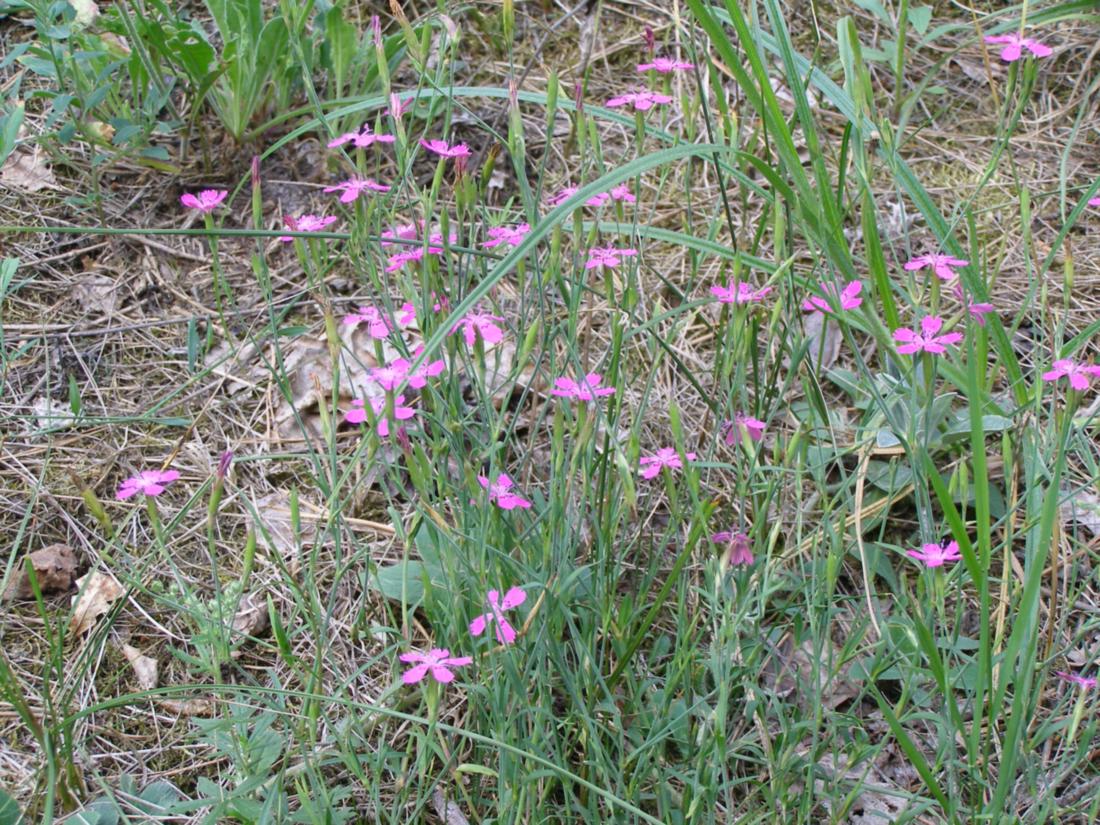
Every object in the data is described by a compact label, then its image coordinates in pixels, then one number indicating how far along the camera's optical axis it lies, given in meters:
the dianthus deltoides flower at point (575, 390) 1.06
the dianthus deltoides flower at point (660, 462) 1.09
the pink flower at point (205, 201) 1.13
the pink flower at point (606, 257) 1.11
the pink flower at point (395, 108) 1.09
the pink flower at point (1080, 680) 1.06
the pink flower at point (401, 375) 1.06
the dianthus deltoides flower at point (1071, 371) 1.07
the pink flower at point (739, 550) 1.05
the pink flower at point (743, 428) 1.07
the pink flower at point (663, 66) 1.16
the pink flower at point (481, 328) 1.09
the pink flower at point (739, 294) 1.07
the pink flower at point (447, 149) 1.11
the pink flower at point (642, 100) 1.14
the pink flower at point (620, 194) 1.13
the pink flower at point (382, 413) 1.06
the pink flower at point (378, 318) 1.10
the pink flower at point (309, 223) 1.13
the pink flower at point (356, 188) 1.11
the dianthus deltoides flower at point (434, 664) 1.05
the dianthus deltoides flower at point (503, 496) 1.07
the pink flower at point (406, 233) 1.12
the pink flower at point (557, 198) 1.17
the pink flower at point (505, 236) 1.13
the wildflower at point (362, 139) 1.12
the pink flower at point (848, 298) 1.08
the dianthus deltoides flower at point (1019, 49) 1.13
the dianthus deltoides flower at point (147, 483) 1.07
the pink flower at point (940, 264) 1.10
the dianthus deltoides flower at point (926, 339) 1.05
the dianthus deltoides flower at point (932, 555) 1.05
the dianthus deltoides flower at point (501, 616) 1.05
